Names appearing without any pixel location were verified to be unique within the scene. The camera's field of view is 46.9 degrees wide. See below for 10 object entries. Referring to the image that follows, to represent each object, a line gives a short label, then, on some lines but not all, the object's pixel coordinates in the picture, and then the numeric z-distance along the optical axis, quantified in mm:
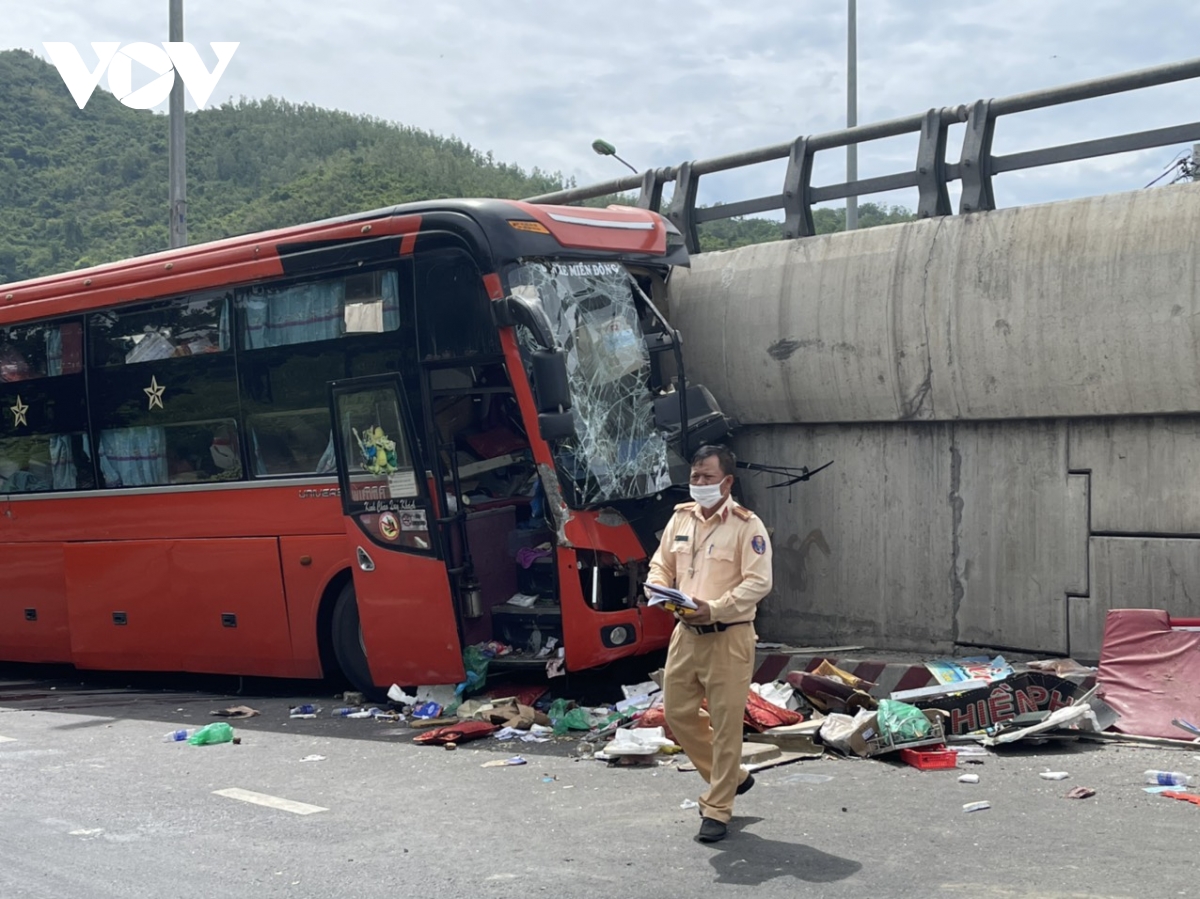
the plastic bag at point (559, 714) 9000
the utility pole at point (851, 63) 23922
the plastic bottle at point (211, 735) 9273
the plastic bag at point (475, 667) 9664
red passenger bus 9422
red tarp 7961
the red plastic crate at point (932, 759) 7449
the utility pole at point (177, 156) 17266
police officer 6203
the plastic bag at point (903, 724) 7641
